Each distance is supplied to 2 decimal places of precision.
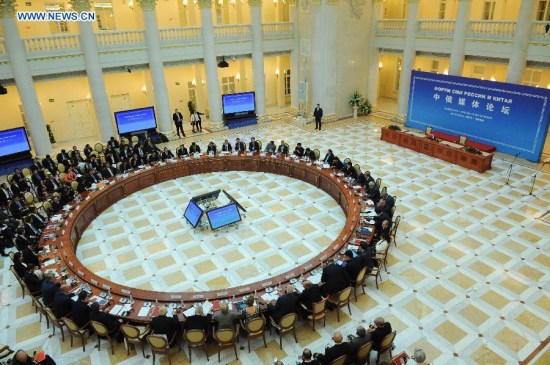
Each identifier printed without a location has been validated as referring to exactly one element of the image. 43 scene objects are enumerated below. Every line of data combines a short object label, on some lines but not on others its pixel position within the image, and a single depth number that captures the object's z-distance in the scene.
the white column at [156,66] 17.12
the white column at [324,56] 19.14
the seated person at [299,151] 14.54
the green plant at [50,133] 18.50
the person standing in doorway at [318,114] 19.14
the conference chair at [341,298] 7.67
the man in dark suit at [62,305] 7.33
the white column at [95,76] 15.88
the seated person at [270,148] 15.10
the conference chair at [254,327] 7.01
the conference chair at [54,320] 7.37
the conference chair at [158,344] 6.73
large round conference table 7.67
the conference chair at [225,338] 6.88
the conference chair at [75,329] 7.10
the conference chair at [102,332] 7.01
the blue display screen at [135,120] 17.98
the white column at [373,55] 20.42
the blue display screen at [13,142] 15.54
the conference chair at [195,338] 6.85
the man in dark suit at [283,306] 7.23
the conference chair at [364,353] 6.43
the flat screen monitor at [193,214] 10.98
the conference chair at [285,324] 7.07
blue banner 14.47
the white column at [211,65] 18.25
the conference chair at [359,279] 8.09
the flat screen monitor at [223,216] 10.91
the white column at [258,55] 19.39
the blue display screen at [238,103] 20.15
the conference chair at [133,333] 6.89
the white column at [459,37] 16.27
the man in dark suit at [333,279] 7.77
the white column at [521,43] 14.48
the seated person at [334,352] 6.33
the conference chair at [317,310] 7.37
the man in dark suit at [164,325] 6.91
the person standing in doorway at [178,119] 18.73
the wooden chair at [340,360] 6.25
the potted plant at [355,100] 21.05
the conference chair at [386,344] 6.67
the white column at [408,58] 18.28
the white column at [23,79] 14.51
